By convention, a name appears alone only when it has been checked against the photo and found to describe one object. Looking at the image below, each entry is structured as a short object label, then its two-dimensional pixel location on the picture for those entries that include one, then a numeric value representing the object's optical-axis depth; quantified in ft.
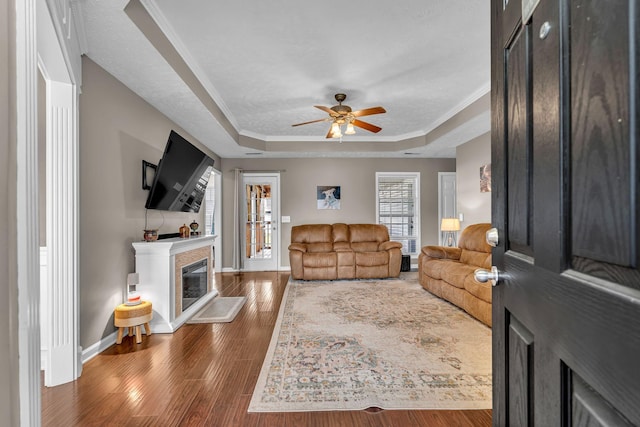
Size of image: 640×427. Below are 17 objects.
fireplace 9.44
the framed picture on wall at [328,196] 20.61
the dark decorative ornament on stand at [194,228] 13.15
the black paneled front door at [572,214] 1.37
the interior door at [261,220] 20.30
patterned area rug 5.94
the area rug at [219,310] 10.50
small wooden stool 8.31
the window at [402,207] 20.97
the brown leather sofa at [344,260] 16.53
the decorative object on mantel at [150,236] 9.88
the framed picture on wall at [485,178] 14.79
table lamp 16.80
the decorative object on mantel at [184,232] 11.92
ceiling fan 11.22
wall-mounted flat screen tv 10.22
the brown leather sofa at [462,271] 9.95
